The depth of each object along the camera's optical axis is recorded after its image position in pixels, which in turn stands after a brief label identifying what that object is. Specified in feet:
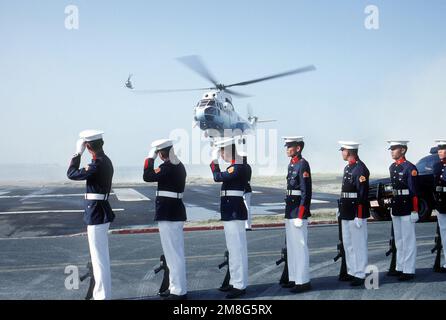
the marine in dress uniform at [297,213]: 21.38
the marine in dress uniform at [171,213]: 19.90
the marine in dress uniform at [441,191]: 25.32
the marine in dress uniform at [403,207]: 23.49
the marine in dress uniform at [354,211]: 22.80
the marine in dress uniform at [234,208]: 20.96
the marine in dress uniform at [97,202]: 18.71
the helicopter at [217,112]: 94.32
